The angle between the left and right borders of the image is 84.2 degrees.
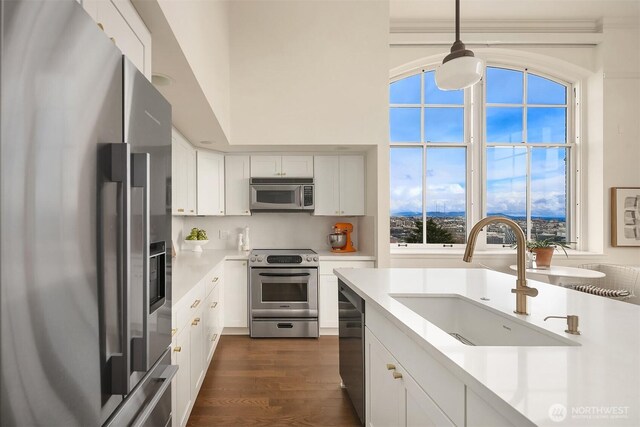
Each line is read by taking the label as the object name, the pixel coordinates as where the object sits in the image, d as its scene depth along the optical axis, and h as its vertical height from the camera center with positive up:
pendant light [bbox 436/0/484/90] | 2.05 +0.86
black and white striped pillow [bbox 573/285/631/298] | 3.30 -0.74
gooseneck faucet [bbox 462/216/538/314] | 1.34 -0.17
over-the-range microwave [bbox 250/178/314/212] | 4.11 +0.21
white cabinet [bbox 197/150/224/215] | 3.89 +0.37
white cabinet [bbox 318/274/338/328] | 3.87 -0.94
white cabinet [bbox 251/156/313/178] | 4.21 +0.57
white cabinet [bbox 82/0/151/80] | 1.12 +0.67
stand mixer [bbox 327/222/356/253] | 4.22 -0.28
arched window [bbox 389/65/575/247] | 4.65 +0.72
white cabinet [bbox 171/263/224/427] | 1.76 -0.80
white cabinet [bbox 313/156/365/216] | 4.22 +0.33
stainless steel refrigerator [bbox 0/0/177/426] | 0.47 -0.01
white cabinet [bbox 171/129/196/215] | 3.24 +0.39
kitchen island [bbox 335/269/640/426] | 0.70 -0.38
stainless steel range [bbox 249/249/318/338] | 3.79 -0.86
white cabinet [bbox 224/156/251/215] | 4.19 +0.36
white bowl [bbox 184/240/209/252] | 4.07 -0.34
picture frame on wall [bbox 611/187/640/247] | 4.36 -0.01
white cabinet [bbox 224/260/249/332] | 3.87 -0.87
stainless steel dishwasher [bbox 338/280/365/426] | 2.02 -0.81
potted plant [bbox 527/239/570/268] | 3.72 -0.38
